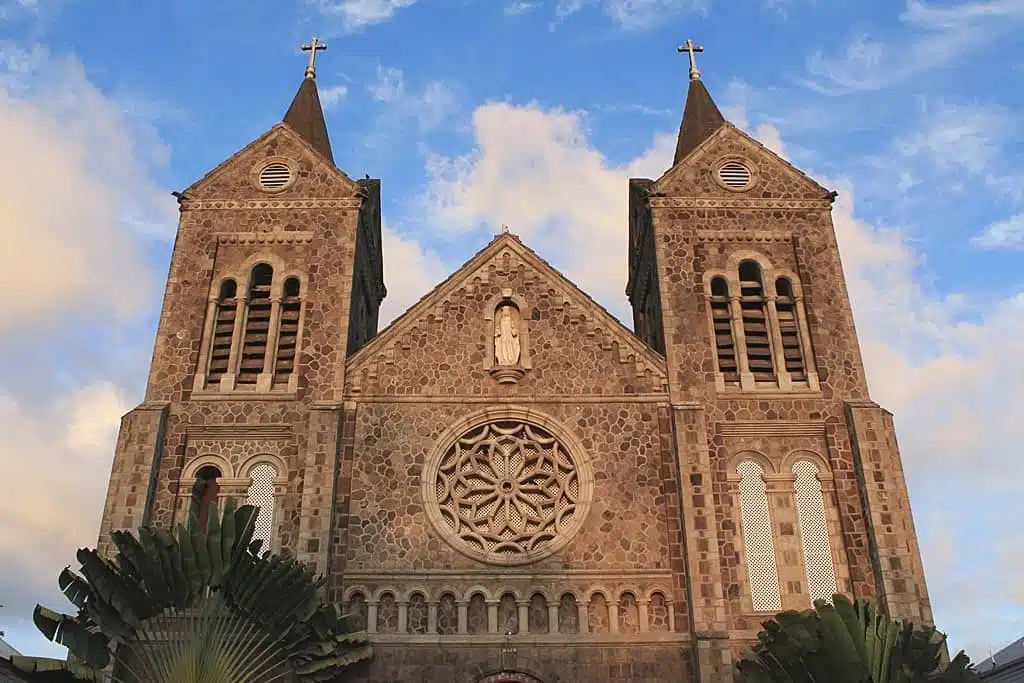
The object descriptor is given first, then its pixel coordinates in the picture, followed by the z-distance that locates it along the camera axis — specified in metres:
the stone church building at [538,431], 18.42
